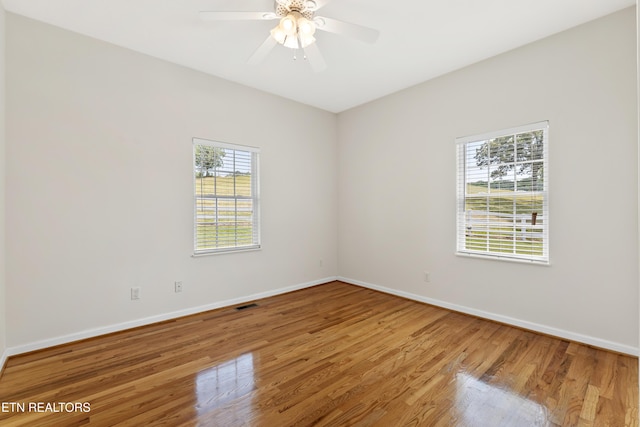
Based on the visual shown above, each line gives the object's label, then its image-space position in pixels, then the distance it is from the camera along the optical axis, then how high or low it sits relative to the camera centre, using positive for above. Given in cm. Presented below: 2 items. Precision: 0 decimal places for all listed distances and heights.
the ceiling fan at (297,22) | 223 +146
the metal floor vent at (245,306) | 381 -125
